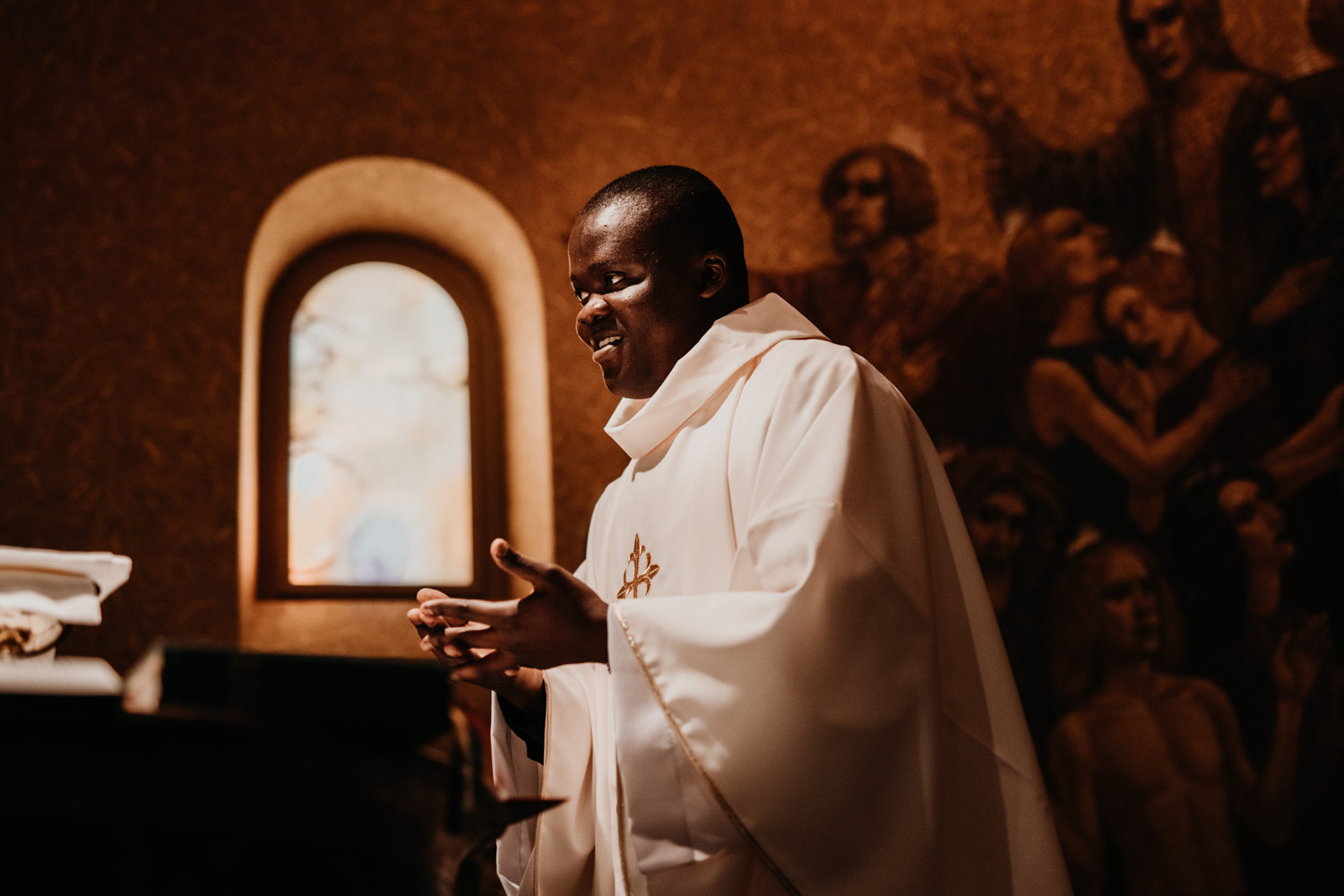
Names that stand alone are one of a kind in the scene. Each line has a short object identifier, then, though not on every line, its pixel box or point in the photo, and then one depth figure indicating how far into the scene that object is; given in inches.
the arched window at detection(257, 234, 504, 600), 174.1
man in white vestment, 61.1
